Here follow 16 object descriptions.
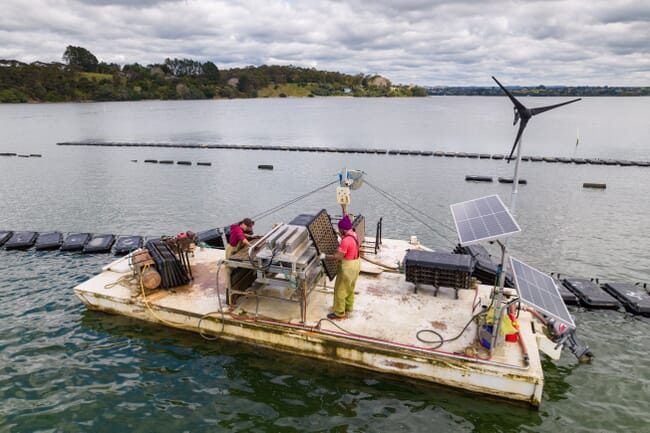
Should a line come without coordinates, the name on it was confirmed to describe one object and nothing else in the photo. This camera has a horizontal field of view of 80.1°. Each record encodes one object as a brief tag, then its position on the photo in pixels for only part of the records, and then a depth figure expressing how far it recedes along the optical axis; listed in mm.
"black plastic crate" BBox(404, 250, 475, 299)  11008
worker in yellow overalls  9742
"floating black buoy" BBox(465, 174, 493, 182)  36281
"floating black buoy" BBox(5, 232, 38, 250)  18094
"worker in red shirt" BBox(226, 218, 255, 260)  11164
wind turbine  8675
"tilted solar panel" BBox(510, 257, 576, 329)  8219
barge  9000
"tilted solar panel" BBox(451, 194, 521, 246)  8977
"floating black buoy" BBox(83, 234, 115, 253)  17875
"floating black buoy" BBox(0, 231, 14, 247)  18664
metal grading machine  10078
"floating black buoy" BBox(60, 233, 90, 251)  18062
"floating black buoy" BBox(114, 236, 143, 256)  18012
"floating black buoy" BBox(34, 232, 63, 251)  18094
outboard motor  9570
